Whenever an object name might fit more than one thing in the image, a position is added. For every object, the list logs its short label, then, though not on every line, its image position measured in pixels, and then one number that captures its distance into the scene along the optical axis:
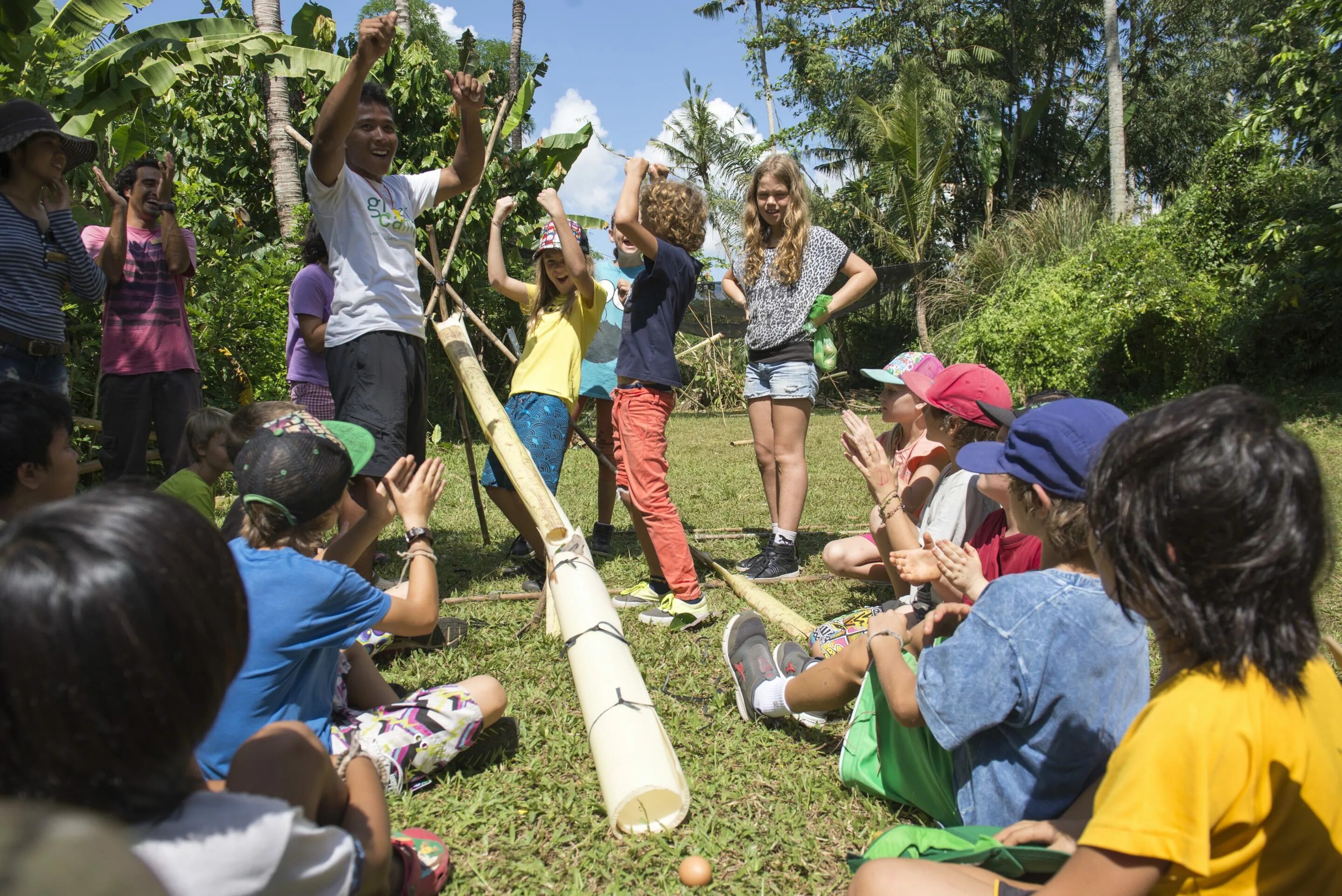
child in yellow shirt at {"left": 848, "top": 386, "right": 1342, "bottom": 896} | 1.30
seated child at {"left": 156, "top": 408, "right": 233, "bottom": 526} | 3.43
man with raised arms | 3.69
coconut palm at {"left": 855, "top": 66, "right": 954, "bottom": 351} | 17.92
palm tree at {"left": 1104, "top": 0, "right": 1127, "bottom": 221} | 16.31
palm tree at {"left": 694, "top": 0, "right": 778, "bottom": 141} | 26.53
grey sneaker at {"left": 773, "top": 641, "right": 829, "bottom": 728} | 3.12
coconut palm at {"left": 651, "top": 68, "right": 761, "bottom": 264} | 23.78
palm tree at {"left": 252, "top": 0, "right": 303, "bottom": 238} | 9.33
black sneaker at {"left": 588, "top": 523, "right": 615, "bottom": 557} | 5.61
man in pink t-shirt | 4.79
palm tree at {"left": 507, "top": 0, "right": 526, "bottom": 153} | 9.49
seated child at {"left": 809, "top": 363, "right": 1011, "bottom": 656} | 2.95
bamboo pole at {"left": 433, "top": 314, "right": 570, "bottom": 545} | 3.81
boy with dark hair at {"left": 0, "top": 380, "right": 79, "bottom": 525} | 2.54
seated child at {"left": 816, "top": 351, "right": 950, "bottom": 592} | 3.90
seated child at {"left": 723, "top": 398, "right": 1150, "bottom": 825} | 1.86
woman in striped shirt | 3.91
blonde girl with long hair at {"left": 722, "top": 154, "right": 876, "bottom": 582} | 4.84
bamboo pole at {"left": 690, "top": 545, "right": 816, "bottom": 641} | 3.95
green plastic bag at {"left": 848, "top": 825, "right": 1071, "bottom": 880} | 1.68
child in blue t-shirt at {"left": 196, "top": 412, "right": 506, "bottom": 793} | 2.06
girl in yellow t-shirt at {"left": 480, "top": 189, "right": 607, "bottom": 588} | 4.71
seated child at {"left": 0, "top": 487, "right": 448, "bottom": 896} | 1.04
